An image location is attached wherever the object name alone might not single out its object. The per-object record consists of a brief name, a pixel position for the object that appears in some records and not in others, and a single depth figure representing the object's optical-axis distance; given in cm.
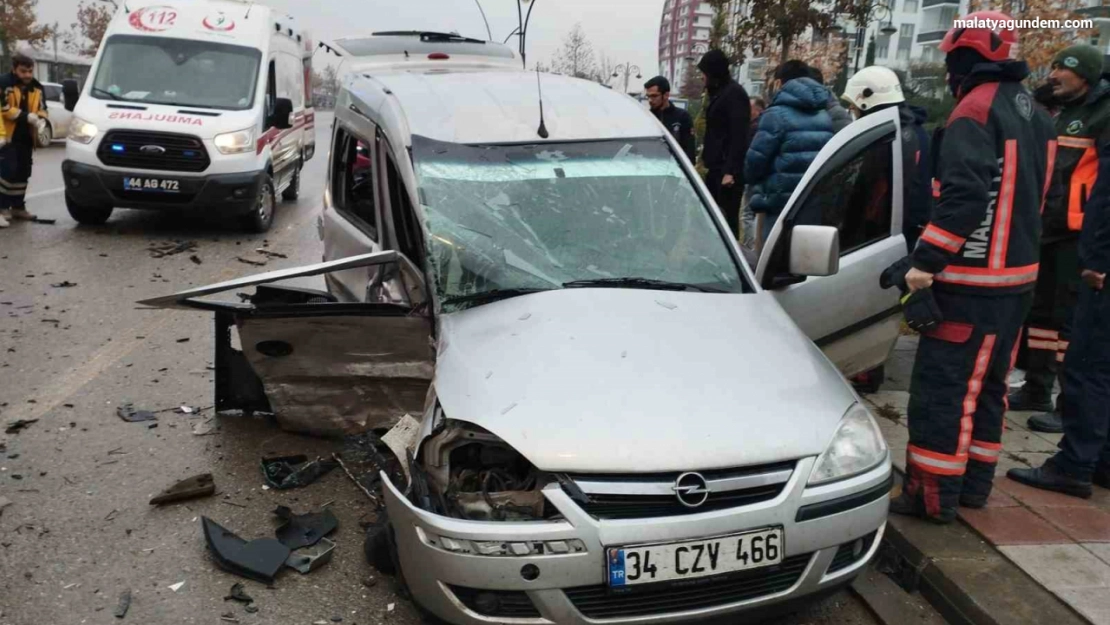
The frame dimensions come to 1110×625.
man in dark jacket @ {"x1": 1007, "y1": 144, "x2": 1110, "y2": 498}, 434
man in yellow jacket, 1080
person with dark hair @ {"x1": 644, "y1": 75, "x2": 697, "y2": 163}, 978
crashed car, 284
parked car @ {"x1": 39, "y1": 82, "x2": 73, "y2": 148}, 2305
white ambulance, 1058
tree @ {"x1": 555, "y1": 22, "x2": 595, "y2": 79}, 4681
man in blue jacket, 630
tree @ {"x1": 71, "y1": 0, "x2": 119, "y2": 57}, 5984
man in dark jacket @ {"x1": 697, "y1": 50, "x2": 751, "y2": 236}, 842
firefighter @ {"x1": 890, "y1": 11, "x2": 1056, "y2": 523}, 371
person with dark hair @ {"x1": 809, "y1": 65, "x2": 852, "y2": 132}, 709
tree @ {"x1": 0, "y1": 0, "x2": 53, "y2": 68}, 4323
